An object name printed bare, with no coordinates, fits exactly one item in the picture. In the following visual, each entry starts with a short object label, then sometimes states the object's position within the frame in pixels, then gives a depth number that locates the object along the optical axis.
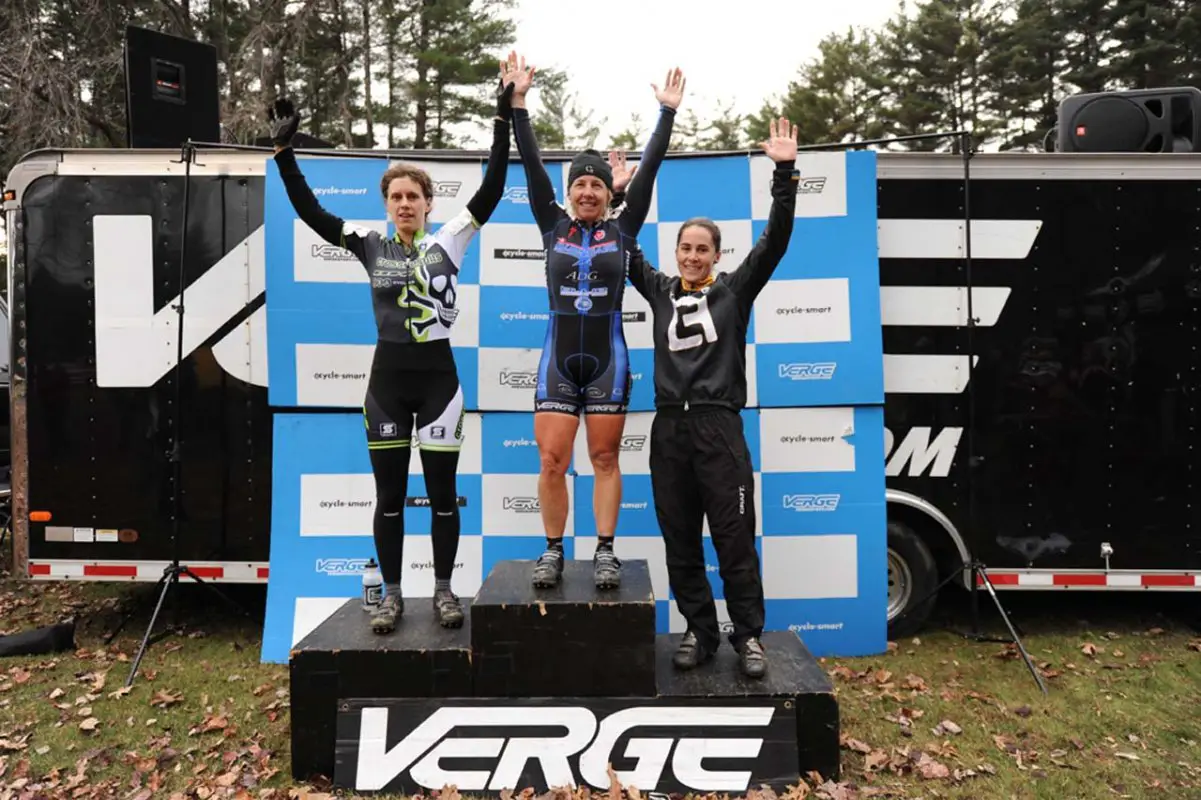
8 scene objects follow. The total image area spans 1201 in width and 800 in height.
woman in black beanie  3.02
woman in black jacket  2.87
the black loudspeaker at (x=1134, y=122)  4.12
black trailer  3.96
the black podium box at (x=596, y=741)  2.68
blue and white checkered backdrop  4.04
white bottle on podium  3.14
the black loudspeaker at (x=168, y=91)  4.45
